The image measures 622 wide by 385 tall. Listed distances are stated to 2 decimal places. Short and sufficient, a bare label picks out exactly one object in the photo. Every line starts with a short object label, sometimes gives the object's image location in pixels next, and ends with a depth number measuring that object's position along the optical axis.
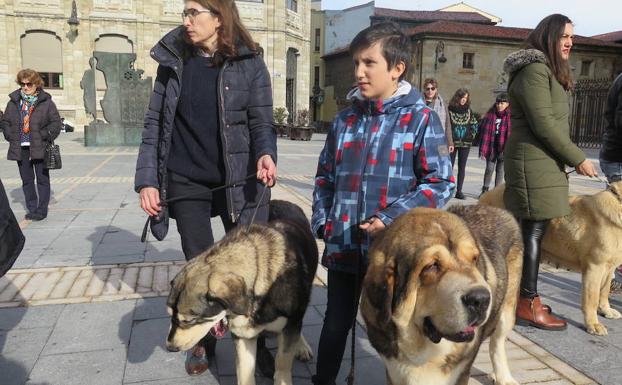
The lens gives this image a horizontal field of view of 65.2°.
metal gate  26.08
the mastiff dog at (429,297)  1.89
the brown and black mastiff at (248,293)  2.55
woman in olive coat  3.67
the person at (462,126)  10.63
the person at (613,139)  4.68
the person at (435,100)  8.94
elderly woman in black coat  7.94
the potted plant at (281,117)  31.55
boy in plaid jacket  2.53
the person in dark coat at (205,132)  3.13
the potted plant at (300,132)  28.19
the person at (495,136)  9.84
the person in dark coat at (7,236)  2.51
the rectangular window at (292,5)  41.47
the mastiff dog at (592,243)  3.89
